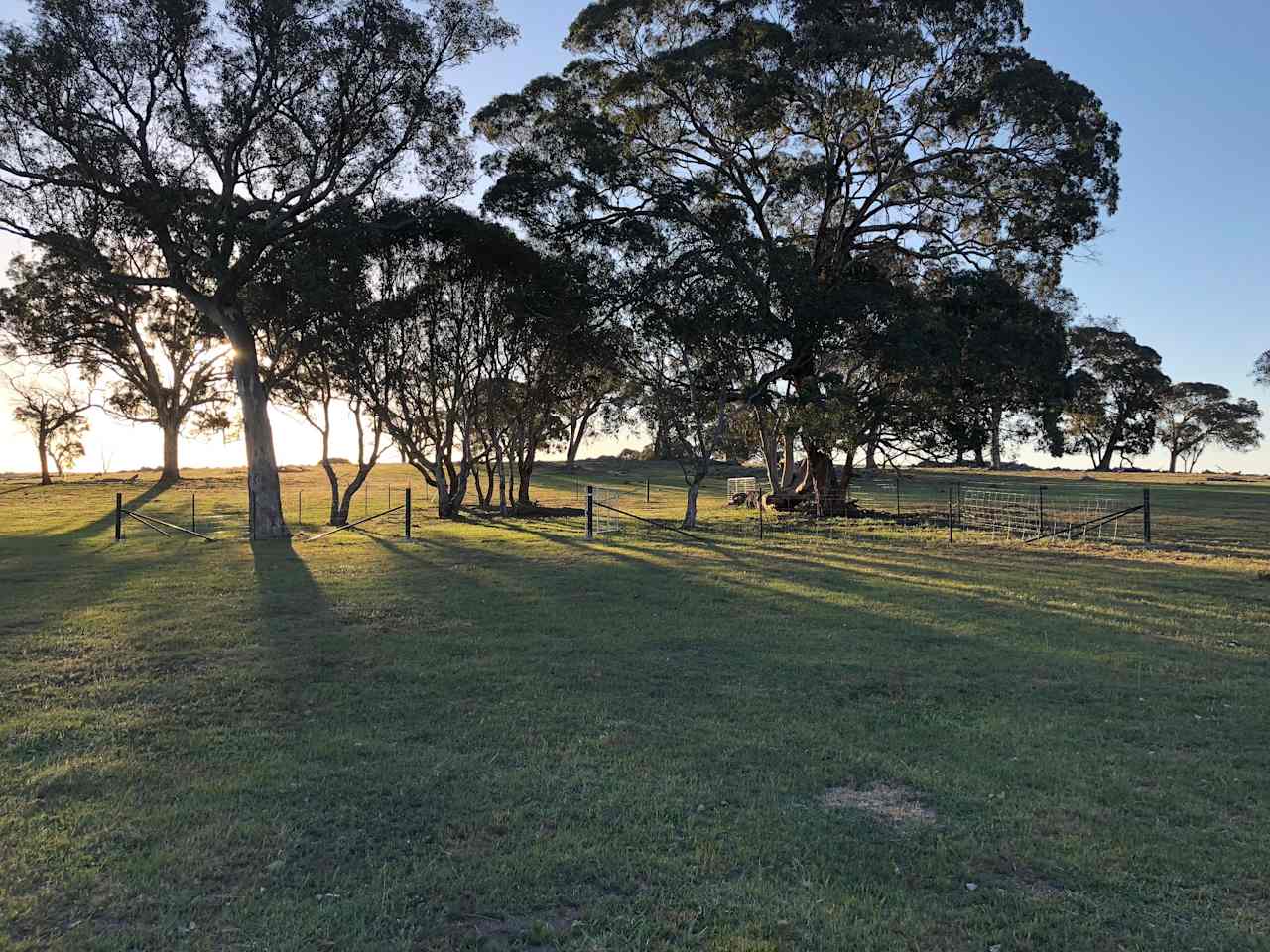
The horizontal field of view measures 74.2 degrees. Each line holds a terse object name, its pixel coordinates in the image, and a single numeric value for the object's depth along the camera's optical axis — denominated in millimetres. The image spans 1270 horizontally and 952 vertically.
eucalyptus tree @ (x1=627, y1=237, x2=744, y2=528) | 24609
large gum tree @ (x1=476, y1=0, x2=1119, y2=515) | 25031
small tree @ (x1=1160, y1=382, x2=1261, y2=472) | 65812
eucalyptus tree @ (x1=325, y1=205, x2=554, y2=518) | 25844
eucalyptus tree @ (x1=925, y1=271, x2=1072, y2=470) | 25312
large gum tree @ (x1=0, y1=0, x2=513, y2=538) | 20031
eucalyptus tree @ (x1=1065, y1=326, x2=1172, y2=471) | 58500
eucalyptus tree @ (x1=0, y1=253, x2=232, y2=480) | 34031
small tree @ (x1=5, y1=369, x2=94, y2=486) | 44938
